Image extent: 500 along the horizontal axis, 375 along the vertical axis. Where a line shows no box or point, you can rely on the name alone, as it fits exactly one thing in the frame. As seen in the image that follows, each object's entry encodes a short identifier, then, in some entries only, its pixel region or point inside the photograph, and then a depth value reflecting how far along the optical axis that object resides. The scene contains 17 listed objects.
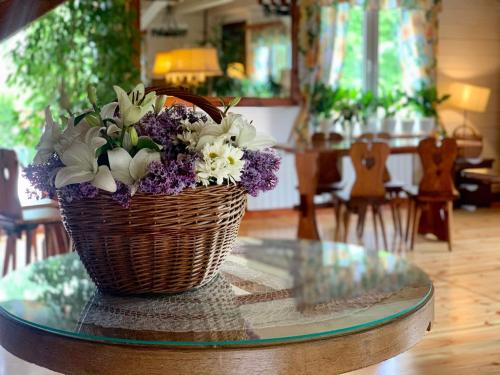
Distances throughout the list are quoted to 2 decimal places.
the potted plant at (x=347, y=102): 8.89
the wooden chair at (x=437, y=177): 6.52
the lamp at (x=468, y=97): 9.32
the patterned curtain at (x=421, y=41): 9.33
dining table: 6.19
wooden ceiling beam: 3.03
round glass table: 1.46
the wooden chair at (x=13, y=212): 4.64
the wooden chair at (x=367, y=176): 6.18
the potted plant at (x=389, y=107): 9.23
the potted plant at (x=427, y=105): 9.30
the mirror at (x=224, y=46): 8.00
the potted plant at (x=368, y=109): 9.13
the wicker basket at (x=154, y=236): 1.69
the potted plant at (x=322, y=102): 8.77
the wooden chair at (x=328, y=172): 7.31
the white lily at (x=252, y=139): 1.76
